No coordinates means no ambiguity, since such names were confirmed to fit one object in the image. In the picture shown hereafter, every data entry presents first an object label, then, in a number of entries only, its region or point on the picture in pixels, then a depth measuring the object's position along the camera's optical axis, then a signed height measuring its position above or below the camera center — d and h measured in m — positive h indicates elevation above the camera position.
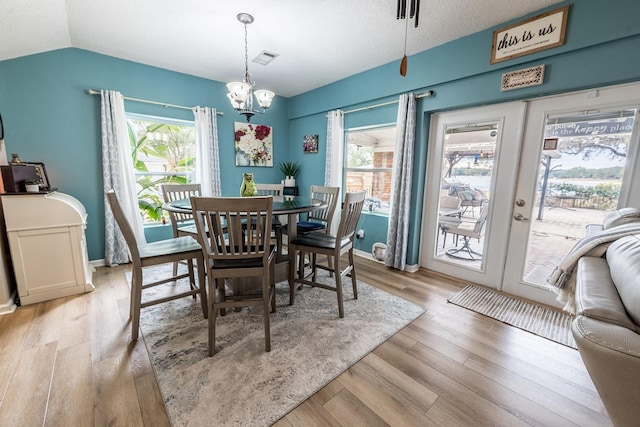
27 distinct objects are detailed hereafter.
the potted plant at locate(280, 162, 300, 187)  4.57 +0.05
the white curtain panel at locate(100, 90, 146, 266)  2.99 +0.00
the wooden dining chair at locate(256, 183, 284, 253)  2.51 -0.31
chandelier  2.29 +0.74
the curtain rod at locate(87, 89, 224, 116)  2.91 +0.87
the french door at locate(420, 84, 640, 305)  2.04 -0.02
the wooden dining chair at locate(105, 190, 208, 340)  1.71 -0.61
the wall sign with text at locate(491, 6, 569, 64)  2.01 +1.19
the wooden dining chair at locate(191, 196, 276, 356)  1.48 -0.48
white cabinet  2.16 -0.67
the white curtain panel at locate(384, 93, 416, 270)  2.98 -0.10
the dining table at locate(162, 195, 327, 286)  2.03 -0.29
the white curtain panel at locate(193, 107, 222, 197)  3.63 +0.30
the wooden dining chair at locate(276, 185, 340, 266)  2.75 -0.52
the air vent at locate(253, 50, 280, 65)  2.95 +1.36
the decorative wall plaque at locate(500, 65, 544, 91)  2.15 +0.87
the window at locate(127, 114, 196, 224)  3.47 +0.21
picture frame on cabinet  2.56 -0.07
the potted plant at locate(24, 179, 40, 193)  2.23 -0.15
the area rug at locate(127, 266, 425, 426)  1.33 -1.18
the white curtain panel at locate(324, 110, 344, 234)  3.82 +0.36
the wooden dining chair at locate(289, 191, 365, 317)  2.10 -0.59
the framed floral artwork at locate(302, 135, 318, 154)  4.30 +0.52
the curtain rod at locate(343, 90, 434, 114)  2.82 +0.91
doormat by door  1.98 -1.15
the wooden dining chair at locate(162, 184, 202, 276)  2.60 -0.29
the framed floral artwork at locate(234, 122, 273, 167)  4.14 +0.48
